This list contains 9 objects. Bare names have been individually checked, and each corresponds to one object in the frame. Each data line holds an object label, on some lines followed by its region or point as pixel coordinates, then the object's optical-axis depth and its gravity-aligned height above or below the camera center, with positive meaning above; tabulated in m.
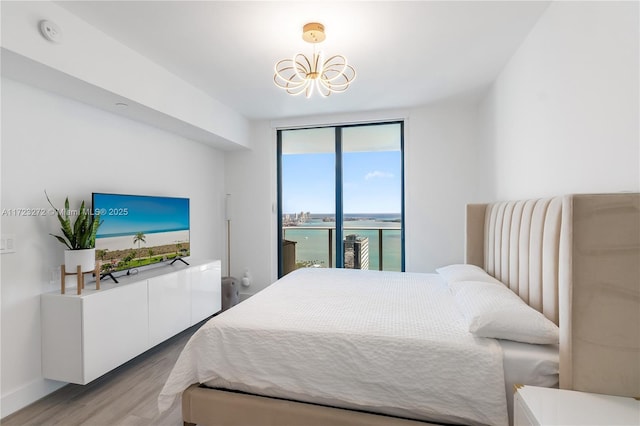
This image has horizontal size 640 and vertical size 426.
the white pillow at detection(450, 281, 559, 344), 1.48 -0.53
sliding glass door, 4.26 +0.25
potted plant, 2.25 -0.17
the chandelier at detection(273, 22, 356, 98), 2.12 +1.30
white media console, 2.15 -0.83
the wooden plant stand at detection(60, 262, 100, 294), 2.24 -0.44
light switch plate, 2.03 -0.18
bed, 1.23 -0.65
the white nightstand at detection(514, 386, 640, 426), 1.09 -0.72
